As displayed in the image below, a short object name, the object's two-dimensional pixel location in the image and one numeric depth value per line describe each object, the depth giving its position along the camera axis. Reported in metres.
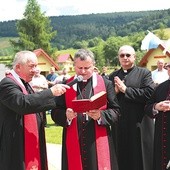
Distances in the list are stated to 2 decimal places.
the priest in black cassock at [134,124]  6.00
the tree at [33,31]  59.09
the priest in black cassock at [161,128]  5.14
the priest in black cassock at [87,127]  4.89
